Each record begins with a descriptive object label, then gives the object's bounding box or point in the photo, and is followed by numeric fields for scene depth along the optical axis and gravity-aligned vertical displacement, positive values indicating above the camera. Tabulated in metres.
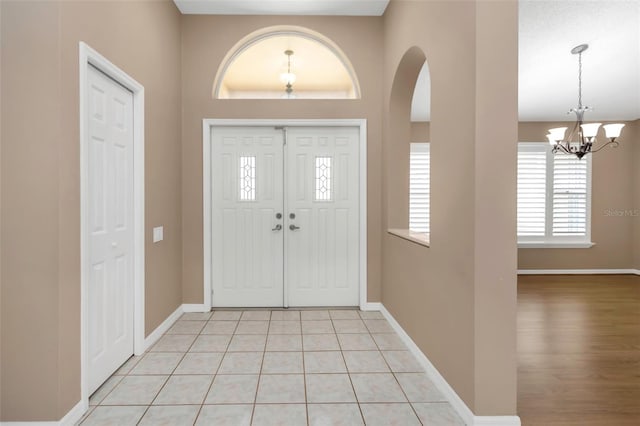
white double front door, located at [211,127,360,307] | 3.97 -0.10
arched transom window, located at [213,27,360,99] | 3.98 +1.56
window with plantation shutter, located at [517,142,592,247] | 6.17 +0.17
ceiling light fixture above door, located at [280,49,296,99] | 3.97 +1.45
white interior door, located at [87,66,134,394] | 2.25 -0.13
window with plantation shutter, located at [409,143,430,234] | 6.29 +0.37
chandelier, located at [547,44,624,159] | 3.79 +0.87
